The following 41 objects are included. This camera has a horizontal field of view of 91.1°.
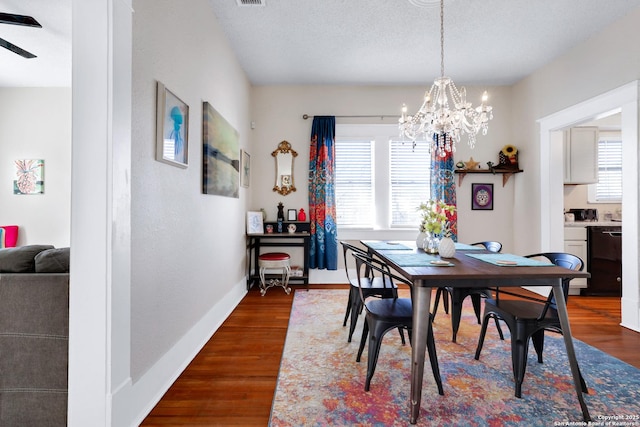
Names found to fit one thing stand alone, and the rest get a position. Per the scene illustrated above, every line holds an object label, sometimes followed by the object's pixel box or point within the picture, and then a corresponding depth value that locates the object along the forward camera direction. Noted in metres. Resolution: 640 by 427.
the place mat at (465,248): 2.89
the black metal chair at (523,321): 1.90
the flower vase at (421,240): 2.92
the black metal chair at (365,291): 2.62
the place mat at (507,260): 2.03
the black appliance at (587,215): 4.66
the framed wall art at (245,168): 4.06
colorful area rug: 1.72
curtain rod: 4.83
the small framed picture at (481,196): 4.87
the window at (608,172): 4.82
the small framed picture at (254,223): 4.36
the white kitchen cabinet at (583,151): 4.36
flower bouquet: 2.52
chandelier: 2.75
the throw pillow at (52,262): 1.55
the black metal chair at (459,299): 2.64
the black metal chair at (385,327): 1.93
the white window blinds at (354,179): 4.88
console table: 4.46
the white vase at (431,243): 2.60
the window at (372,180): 4.88
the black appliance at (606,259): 4.05
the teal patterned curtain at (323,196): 4.69
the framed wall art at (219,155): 2.72
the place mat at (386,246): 2.87
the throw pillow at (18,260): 1.54
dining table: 1.71
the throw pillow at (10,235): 4.35
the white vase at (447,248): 2.41
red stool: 4.11
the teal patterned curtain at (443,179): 4.68
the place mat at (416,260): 2.07
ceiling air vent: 2.85
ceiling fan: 2.38
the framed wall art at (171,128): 1.92
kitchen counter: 4.09
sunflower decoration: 4.70
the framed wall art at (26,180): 4.48
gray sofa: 1.50
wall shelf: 4.66
